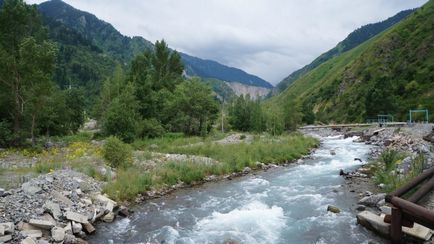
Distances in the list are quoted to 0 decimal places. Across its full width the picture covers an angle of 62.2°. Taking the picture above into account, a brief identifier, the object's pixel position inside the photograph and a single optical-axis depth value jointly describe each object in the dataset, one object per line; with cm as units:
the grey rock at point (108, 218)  1723
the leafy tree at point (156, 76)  5859
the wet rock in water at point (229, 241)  1476
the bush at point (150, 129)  5012
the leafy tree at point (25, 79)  3531
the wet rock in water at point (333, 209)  1833
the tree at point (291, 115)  9231
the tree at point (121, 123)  4312
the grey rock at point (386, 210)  1579
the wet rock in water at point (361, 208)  1848
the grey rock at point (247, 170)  3040
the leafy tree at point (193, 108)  5866
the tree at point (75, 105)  6247
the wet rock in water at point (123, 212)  1820
